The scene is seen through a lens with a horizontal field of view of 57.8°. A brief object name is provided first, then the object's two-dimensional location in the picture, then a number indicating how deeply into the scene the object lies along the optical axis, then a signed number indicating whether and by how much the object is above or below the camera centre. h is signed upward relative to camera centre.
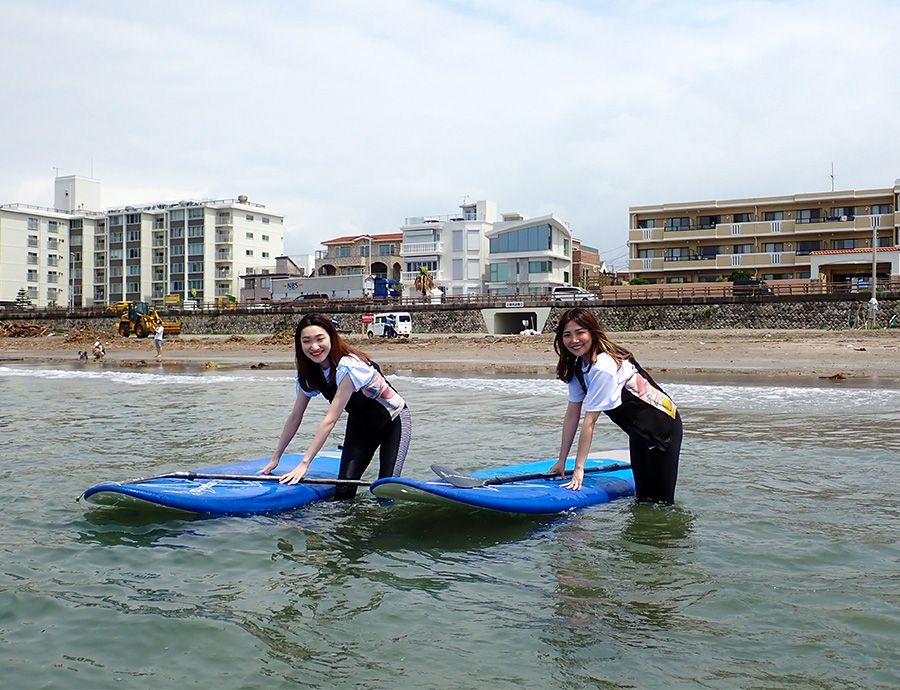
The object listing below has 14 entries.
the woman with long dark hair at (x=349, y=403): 5.76 -0.54
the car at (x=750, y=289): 42.16 +2.20
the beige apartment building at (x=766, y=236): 49.69 +6.17
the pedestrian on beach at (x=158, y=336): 33.00 -0.26
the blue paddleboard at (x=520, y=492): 5.42 -1.16
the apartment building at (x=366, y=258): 75.88 +6.77
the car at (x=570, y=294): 46.88 +2.15
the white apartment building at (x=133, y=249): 81.19 +8.29
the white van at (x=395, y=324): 42.56 +0.33
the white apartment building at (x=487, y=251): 62.53 +6.46
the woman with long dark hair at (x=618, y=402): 5.56 -0.50
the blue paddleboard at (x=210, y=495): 5.79 -1.21
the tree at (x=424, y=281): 66.50 +4.06
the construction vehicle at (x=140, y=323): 49.44 +0.40
